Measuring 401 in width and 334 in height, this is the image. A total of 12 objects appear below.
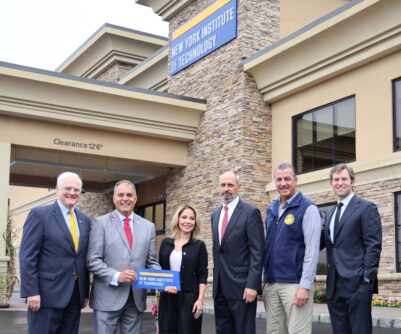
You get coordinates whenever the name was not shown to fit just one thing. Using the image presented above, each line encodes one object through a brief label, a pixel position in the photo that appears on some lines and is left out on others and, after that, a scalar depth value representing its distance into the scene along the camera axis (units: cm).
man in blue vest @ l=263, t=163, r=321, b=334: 596
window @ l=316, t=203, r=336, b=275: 1598
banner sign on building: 1934
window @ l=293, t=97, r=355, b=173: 1578
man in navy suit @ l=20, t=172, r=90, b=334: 559
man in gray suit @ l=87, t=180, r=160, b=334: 583
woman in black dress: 634
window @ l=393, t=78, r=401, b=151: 1426
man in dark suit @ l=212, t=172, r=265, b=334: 607
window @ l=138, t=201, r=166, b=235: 2334
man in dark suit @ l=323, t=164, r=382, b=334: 586
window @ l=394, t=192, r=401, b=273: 1402
